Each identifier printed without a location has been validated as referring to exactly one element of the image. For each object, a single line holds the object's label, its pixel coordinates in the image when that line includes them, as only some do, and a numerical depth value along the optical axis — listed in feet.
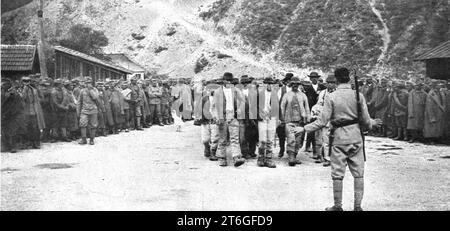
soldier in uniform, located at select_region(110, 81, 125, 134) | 56.24
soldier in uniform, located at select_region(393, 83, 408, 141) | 50.72
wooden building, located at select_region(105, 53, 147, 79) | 139.03
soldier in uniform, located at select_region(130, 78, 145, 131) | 61.05
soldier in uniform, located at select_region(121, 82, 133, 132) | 59.36
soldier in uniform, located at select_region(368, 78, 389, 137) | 55.16
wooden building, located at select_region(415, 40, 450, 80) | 76.84
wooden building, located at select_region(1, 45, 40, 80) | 71.53
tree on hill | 130.30
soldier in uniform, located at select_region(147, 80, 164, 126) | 67.26
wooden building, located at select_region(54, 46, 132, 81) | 85.40
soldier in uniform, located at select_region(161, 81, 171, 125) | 70.38
